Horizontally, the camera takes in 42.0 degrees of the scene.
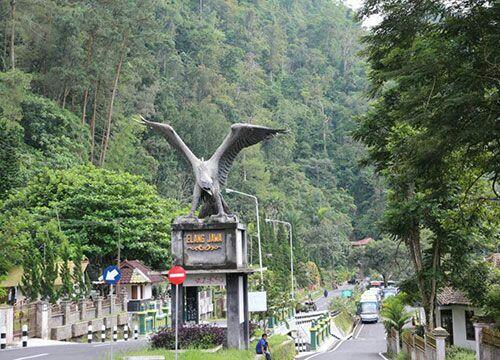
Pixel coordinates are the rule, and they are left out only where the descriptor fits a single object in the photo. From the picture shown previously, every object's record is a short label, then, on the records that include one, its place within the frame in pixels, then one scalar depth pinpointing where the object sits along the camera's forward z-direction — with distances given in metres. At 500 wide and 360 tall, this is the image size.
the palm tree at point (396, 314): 27.48
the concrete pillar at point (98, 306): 29.20
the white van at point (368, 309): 50.28
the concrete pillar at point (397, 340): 26.66
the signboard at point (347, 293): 61.00
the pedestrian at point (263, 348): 17.70
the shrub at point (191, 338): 17.36
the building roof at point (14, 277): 33.37
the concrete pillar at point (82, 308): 27.55
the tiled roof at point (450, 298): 28.69
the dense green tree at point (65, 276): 29.50
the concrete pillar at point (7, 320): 21.02
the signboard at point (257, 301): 24.28
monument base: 17.88
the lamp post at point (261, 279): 29.92
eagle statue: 18.41
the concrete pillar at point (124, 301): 33.94
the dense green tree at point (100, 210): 38.56
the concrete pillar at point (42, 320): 23.65
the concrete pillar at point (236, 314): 17.73
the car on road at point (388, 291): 60.54
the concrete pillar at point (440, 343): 17.20
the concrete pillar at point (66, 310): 25.64
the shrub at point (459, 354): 18.17
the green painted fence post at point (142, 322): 28.89
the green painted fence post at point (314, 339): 31.88
